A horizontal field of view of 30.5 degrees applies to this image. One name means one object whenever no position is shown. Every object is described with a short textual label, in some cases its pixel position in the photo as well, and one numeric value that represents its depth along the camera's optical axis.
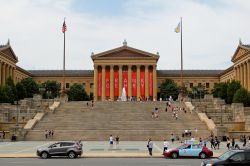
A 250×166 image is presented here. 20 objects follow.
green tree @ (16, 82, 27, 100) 113.00
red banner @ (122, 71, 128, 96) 141.80
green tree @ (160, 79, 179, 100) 141.50
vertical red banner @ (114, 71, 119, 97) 141.11
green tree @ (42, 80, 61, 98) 142.68
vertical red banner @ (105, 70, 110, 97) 141.99
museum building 133.25
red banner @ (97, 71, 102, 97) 140.75
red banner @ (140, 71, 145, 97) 139.25
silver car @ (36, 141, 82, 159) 35.66
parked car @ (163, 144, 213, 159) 35.41
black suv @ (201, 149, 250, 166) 21.22
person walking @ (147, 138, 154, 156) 37.12
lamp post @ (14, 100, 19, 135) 60.80
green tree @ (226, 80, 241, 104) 101.70
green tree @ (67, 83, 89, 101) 139.38
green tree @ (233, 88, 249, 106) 88.56
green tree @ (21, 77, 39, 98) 126.50
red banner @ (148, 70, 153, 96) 138.71
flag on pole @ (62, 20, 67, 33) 77.56
